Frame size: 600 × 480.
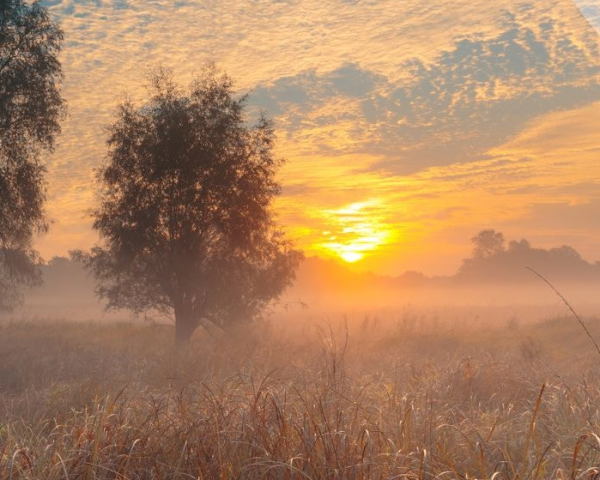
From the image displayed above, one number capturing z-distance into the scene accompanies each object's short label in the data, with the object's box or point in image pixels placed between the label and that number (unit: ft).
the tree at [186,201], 68.59
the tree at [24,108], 56.90
